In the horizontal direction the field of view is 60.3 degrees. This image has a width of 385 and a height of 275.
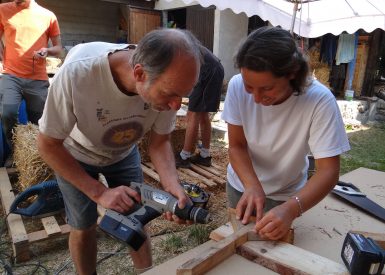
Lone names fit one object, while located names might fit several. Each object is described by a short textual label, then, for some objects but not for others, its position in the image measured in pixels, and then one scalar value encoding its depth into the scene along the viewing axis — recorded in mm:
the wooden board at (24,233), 2539
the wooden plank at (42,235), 2653
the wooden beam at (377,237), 1326
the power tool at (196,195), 1631
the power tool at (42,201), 2805
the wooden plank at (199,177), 3801
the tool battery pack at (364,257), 1076
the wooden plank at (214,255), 1105
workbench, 1243
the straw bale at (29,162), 3193
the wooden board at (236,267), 1197
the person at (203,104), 4043
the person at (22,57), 3668
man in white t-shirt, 1375
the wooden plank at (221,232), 1629
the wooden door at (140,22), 10672
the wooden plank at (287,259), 1176
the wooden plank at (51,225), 2724
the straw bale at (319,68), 9023
